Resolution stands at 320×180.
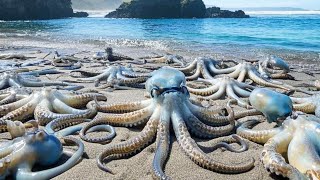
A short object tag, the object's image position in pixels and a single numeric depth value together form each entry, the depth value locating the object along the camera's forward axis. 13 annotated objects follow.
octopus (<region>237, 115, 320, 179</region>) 2.23
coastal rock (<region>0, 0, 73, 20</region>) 48.41
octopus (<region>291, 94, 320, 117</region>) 3.78
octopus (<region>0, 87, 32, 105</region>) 3.86
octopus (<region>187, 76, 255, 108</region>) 4.53
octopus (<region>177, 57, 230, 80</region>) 5.87
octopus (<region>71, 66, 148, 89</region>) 5.06
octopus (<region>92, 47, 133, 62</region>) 8.20
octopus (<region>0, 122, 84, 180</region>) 2.27
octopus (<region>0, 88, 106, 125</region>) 3.39
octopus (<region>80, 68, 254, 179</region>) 2.58
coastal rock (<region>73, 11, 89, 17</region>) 66.62
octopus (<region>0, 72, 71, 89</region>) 4.68
